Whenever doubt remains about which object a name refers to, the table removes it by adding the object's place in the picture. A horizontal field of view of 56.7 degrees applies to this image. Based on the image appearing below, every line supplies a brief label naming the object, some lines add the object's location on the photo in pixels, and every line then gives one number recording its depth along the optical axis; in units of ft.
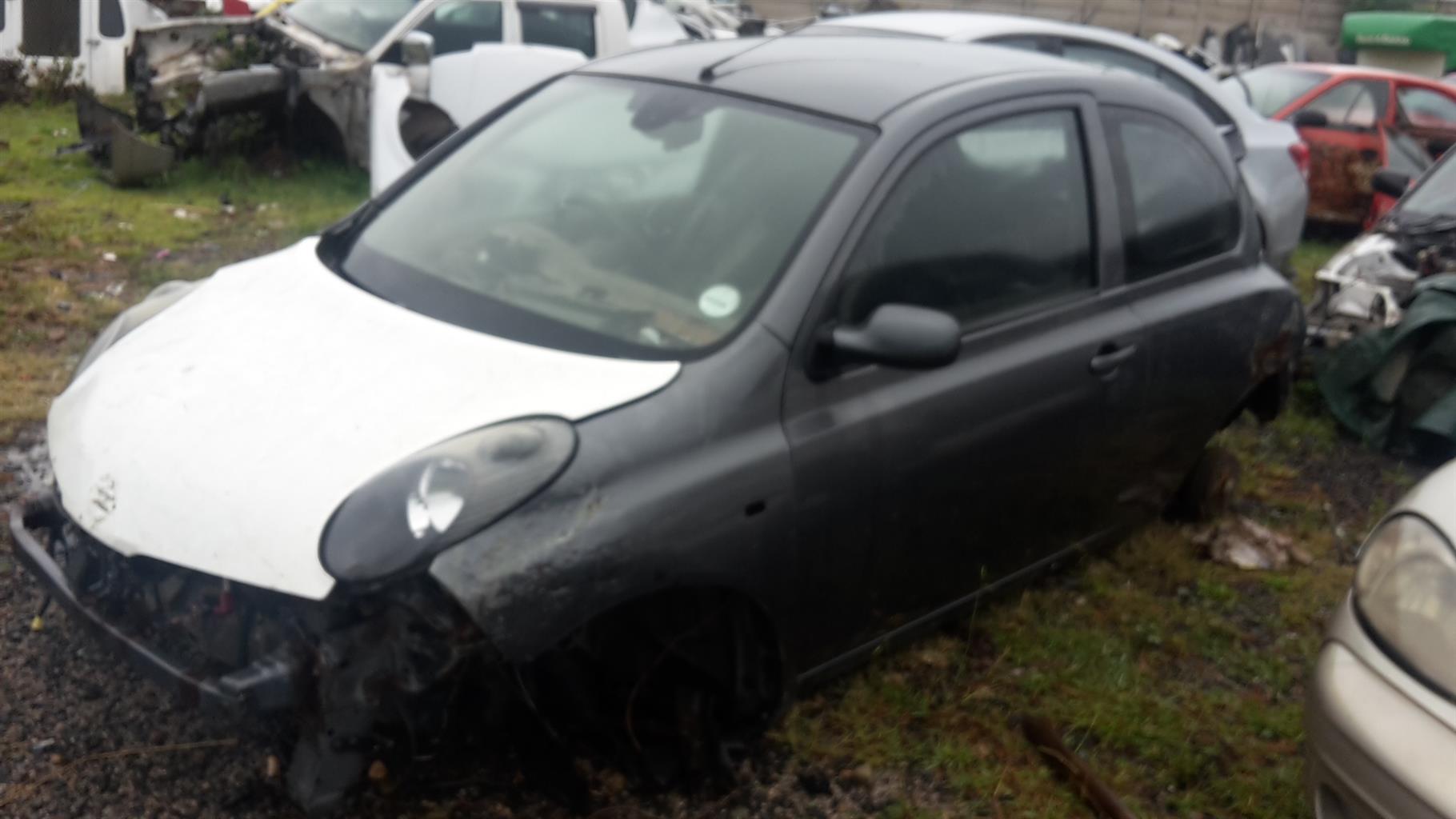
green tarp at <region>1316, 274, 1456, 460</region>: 19.33
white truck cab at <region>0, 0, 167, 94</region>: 41.06
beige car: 8.09
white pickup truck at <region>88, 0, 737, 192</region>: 30.86
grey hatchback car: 8.52
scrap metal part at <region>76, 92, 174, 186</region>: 30.42
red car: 36.14
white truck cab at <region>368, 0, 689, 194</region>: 26.86
